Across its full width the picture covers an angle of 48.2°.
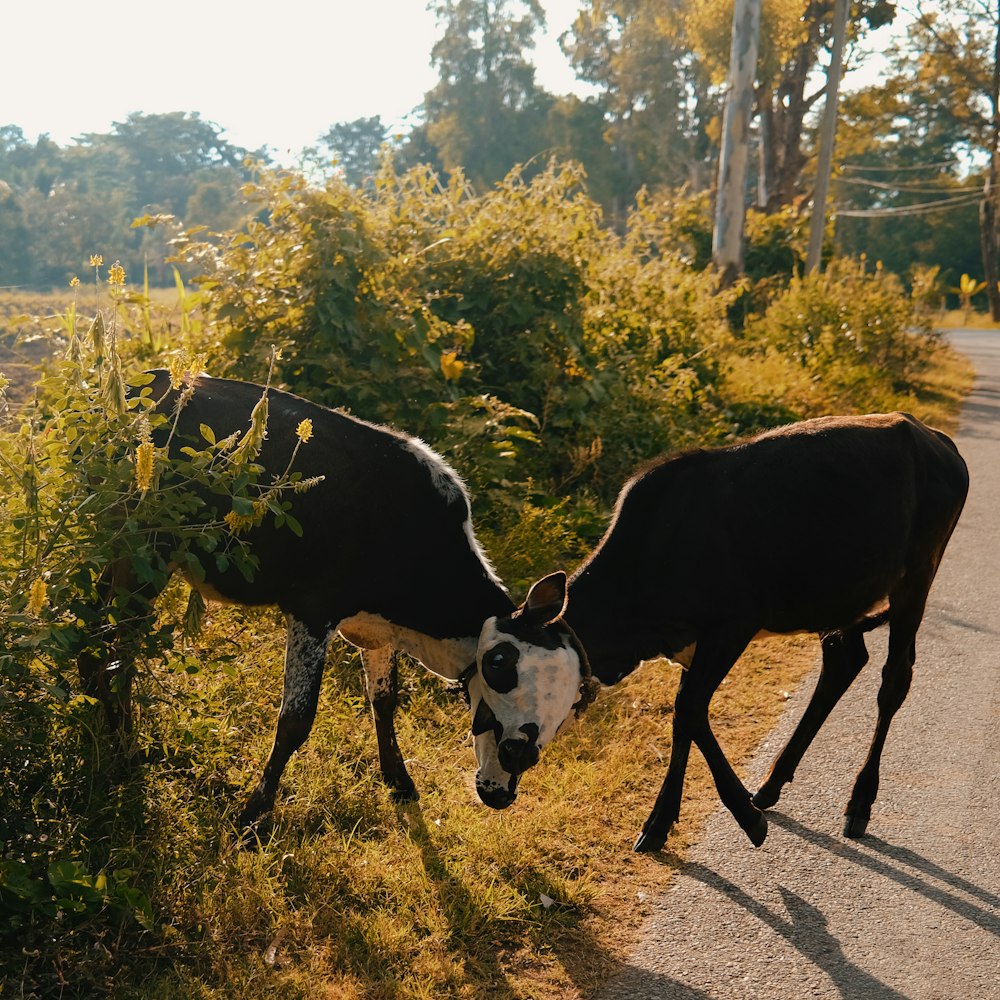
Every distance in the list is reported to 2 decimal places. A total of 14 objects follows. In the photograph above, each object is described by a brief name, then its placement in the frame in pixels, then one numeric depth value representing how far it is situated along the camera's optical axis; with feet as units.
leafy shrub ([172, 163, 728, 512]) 24.57
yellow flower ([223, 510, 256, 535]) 12.18
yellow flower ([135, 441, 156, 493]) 10.81
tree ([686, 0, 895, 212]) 76.74
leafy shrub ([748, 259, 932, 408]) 51.21
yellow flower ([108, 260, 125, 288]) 12.03
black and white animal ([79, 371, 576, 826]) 15.26
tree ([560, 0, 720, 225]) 147.54
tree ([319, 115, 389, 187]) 227.61
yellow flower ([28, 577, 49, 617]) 10.22
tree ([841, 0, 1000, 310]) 132.87
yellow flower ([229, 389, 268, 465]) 11.73
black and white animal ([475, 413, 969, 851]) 15.01
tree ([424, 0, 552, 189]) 186.60
